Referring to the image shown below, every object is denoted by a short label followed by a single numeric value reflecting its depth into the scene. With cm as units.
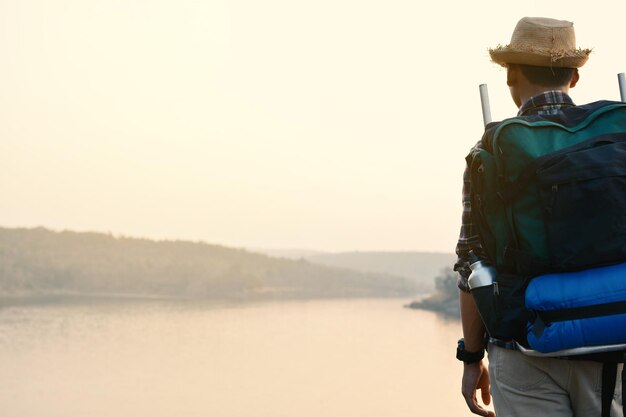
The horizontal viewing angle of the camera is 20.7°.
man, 424
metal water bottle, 421
